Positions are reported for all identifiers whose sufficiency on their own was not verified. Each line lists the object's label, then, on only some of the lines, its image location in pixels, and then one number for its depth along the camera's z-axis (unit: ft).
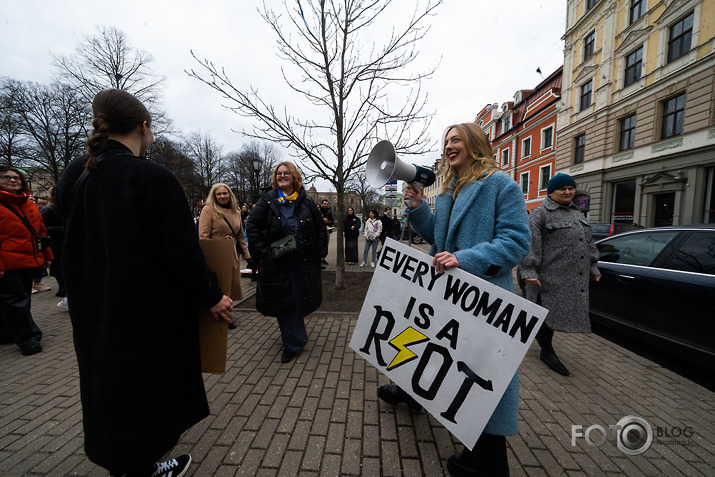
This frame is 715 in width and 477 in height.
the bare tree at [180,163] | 78.33
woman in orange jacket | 10.62
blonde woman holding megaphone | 4.95
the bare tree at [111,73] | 52.54
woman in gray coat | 9.53
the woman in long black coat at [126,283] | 4.19
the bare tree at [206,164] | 114.83
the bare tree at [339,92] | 16.17
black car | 9.04
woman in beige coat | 13.29
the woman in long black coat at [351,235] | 30.27
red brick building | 83.30
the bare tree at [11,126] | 69.69
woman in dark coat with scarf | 10.15
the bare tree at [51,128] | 71.36
